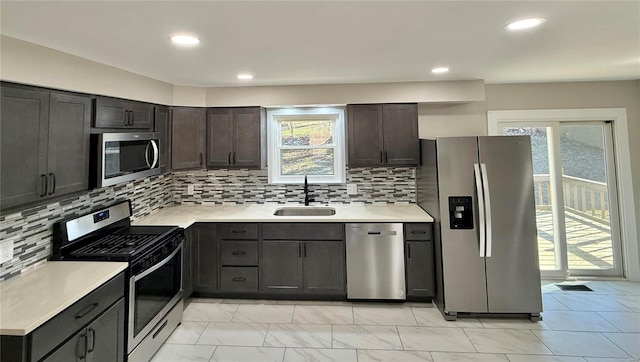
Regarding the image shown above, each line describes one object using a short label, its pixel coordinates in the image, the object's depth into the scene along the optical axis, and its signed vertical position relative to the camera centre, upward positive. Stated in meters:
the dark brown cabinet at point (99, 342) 1.54 -0.75
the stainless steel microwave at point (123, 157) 2.20 +0.37
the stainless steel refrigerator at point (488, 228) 2.76 -0.28
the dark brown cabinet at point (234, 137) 3.49 +0.72
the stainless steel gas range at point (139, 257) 2.09 -0.39
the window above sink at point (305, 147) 3.77 +0.66
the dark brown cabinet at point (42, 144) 1.64 +0.36
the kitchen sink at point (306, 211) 3.67 -0.13
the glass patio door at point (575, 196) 3.63 -0.01
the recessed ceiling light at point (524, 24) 1.79 +1.02
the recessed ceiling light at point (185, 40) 1.94 +1.04
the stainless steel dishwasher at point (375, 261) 3.07 -0.62
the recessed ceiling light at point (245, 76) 2.93 +1.20
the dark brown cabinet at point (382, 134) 3.41 +0.71
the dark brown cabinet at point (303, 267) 3.13 -0.68
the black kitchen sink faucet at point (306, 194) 3.70 +0.07
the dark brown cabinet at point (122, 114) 2.30 +0.74
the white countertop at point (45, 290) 1.37 -0.46
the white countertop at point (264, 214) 3.07 -0.15
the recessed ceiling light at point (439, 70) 2.80 +1.18
